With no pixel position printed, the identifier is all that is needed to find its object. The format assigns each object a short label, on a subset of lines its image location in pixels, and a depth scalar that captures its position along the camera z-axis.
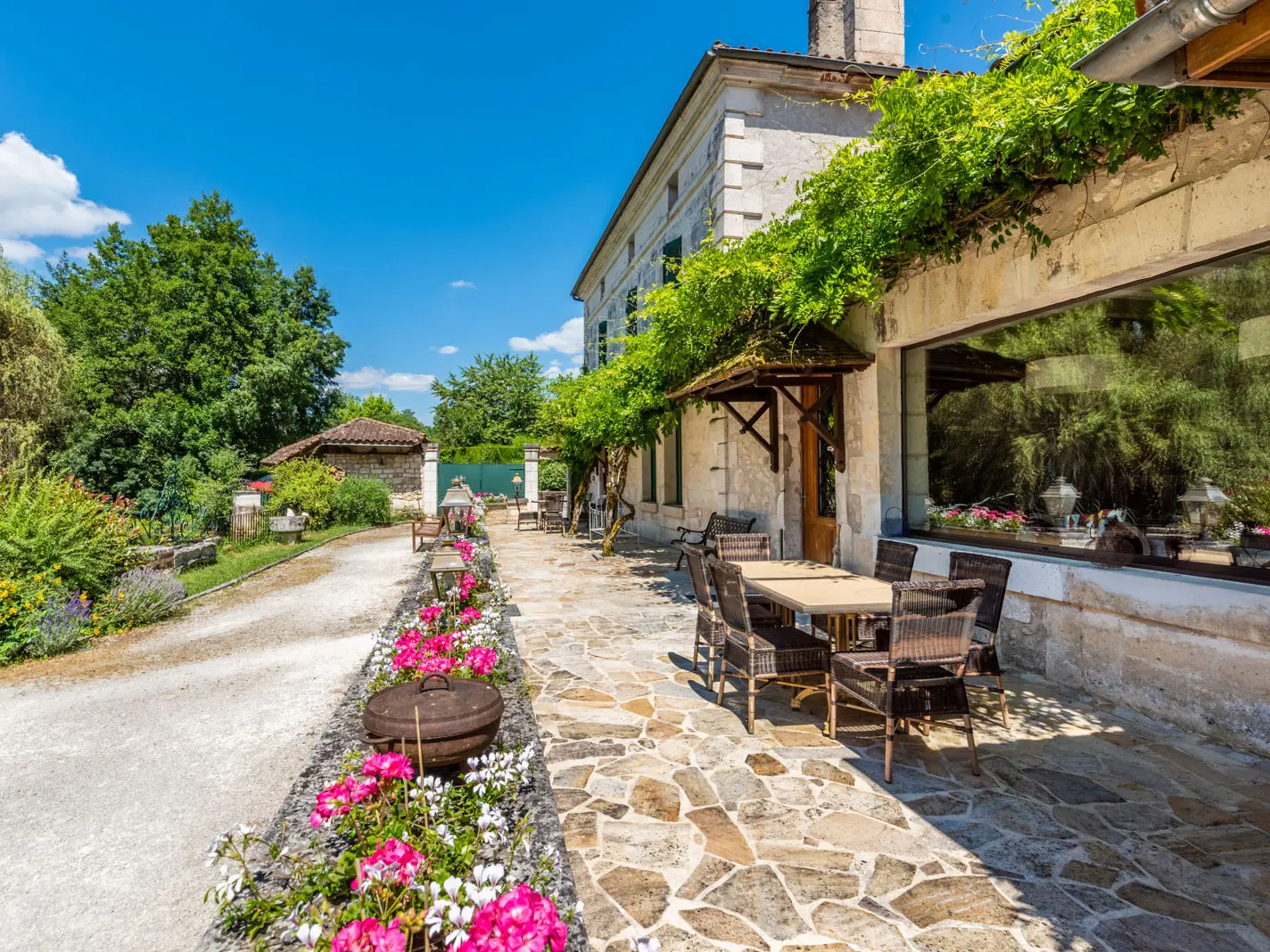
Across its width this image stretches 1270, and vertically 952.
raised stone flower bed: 1.63
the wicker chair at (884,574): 4.15
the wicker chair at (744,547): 5.65
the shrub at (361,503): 18.89
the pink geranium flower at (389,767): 1.90
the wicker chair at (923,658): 3.07
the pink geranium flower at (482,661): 3.23
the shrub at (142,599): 7.29
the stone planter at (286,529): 15.23
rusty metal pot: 2.24
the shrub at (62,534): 6.71
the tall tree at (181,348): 23.56
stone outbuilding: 22.30
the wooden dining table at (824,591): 3.64
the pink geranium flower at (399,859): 1.53
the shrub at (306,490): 16.86
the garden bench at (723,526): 8.56
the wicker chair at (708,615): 4.27
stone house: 3.31
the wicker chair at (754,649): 3.69
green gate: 26.20
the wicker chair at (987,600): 3.54
